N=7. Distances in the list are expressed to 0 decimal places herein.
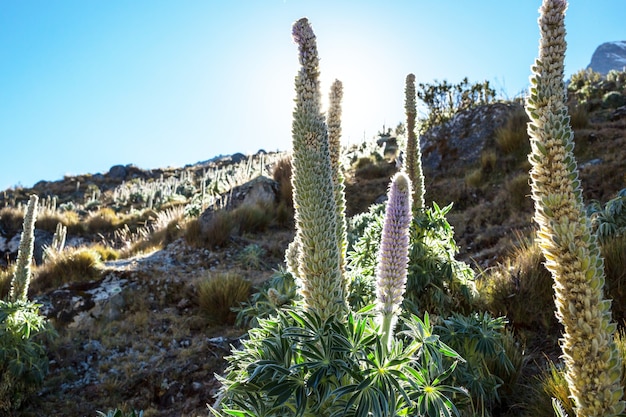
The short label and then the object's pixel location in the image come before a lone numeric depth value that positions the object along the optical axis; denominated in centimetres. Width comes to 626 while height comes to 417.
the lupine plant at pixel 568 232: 160
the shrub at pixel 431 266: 441
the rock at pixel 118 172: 3925
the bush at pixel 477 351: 307
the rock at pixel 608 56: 13102
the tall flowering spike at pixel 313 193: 196
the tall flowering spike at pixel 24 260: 530
